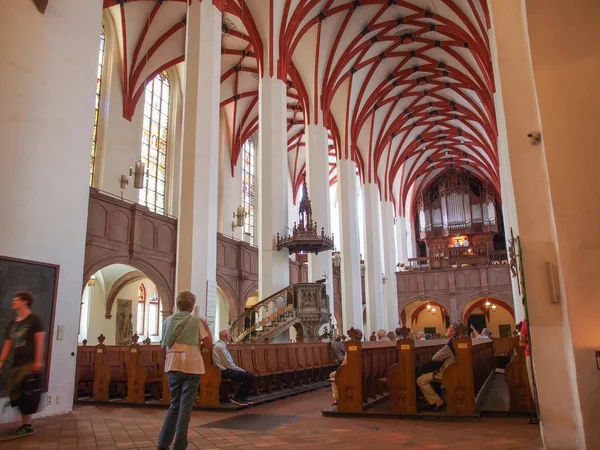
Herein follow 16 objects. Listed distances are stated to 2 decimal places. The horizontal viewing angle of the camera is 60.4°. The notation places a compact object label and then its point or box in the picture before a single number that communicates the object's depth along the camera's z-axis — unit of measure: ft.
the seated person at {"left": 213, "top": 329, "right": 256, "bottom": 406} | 25.04
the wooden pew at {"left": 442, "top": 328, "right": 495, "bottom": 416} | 20.57
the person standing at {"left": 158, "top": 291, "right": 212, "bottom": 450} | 13.70
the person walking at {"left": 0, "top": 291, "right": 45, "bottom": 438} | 16.21
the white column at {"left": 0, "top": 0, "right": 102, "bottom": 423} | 23.17
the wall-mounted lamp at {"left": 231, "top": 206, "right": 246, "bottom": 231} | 68.95
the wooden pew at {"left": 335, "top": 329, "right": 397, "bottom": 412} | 22.18
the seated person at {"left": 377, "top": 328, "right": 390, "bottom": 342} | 42.01
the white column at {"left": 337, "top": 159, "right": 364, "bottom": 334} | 70.33
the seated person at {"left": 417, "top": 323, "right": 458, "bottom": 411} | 21.74
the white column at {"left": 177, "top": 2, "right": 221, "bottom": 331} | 36.47
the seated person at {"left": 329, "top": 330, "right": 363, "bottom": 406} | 23.04
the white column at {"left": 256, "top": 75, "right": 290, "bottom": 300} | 50.85
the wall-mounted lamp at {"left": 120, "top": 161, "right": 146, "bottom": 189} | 47.93
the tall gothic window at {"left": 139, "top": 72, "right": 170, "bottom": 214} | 61.87
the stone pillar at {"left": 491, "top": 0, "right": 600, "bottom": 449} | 13.98
